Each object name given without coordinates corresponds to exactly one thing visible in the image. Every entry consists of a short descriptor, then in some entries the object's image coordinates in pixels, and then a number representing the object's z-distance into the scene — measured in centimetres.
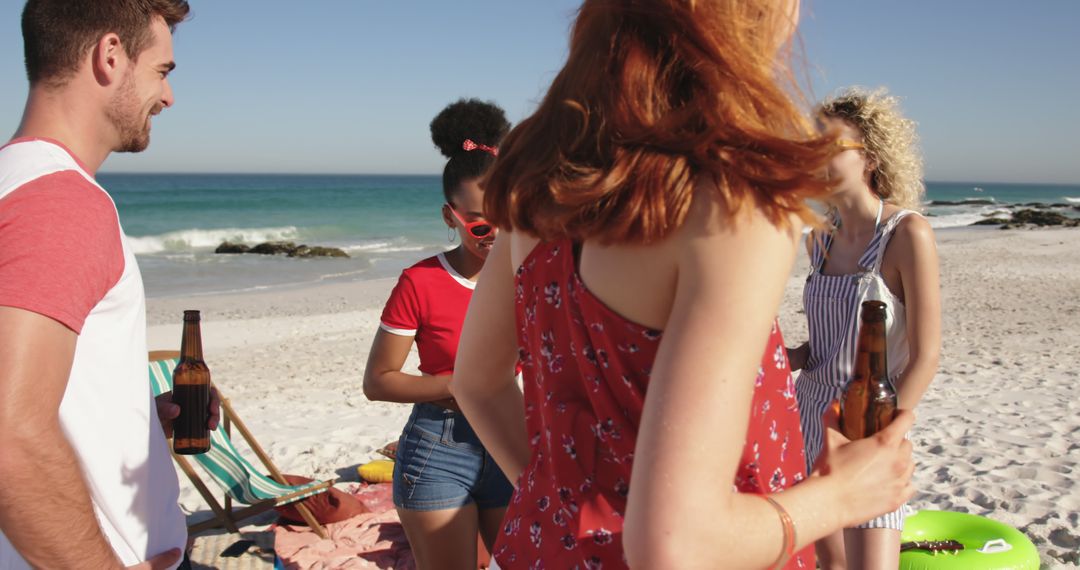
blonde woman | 291
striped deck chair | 462
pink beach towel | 454
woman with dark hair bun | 279
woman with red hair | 101
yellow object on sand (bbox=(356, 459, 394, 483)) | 577
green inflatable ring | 356
